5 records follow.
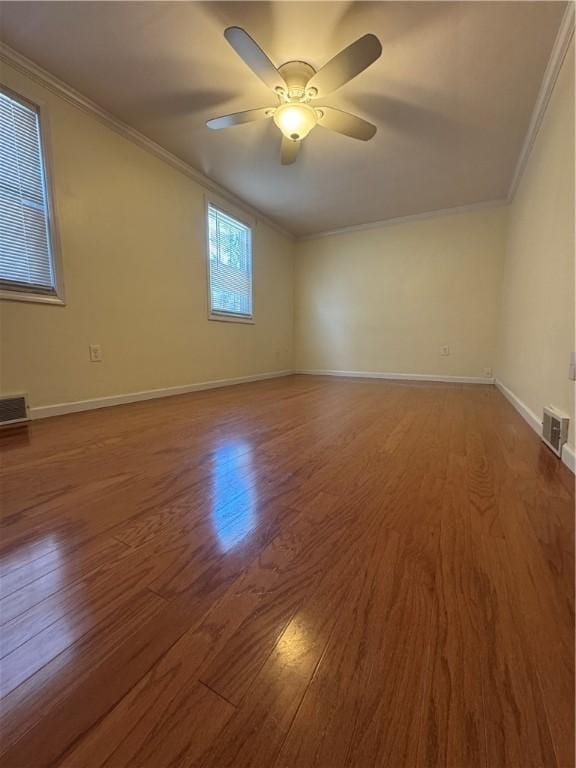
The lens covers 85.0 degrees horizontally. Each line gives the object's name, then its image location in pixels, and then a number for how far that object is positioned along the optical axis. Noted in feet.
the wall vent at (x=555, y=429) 4.44
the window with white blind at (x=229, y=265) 11.13
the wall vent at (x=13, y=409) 6.06
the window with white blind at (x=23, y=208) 6.07
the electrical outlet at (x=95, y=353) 7.63
